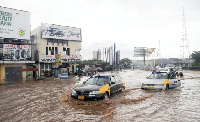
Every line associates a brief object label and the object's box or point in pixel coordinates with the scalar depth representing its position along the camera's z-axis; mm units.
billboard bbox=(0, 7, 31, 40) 23859
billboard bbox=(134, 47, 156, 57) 72325
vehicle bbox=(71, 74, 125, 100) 7605
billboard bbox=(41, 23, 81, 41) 31219
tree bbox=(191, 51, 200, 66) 56619
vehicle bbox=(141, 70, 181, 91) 10883
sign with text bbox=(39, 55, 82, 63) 29367
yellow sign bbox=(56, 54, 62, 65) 26703
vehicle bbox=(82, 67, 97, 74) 33347
